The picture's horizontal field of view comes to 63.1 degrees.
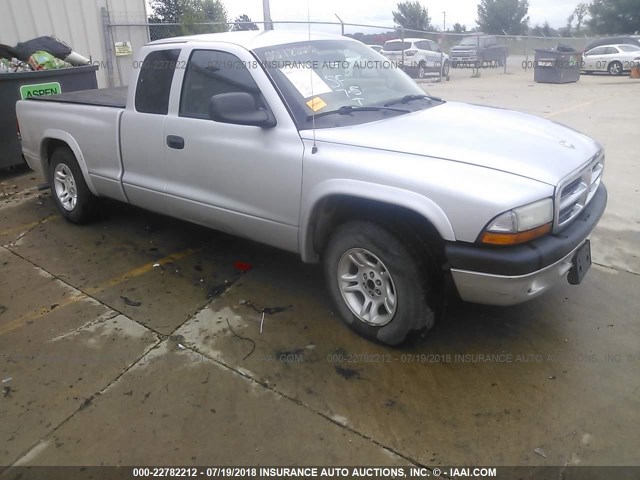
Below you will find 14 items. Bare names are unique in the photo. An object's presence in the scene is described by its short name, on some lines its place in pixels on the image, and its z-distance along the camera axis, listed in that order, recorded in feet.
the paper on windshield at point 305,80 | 10.92
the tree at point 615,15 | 145.28
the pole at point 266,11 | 28.84
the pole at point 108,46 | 33.65
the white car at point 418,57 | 68.95
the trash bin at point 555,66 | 62.80
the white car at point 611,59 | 73.41
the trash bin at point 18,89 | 21.94
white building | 28.58
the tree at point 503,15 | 174.81
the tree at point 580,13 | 172.35
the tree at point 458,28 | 174.92
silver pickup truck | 8.49
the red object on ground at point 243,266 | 13.90
